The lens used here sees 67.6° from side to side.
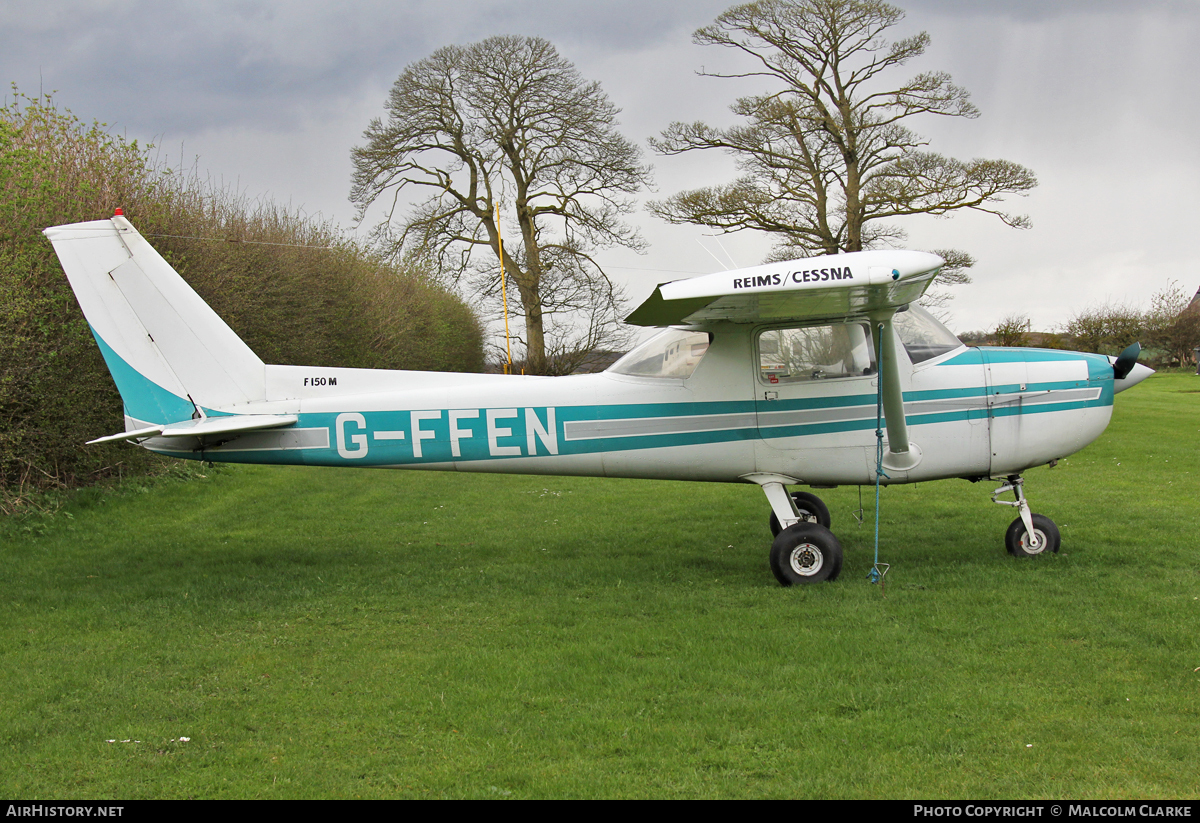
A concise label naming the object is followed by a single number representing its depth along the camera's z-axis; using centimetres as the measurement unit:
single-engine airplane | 752
